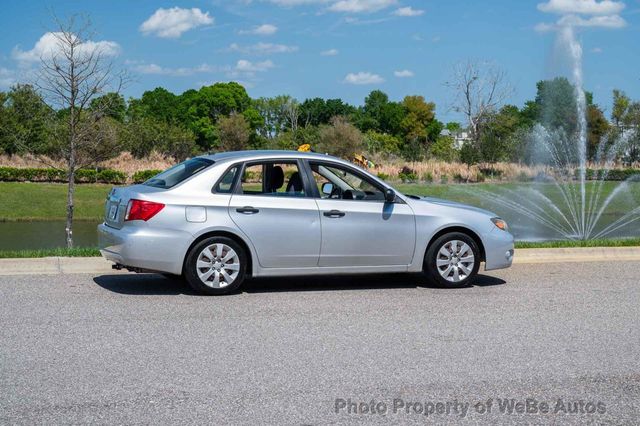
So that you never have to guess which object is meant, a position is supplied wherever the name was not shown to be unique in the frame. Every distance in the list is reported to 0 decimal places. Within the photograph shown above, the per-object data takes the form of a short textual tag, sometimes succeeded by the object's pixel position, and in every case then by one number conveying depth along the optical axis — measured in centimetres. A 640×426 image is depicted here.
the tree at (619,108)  5458
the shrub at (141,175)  4011
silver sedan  916
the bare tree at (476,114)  5888
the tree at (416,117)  9056
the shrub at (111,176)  4053
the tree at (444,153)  4875
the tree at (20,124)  4169
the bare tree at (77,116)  1919
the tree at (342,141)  4784
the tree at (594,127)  5359
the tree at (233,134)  6062
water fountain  2283
